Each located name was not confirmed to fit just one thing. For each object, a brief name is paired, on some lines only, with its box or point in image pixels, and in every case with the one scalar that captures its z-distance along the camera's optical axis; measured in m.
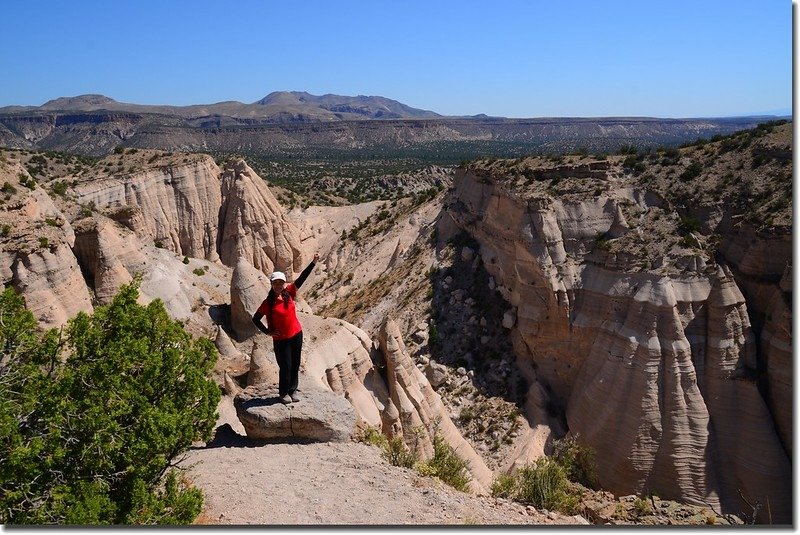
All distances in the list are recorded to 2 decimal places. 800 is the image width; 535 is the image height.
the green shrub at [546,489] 11.14
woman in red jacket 9.84
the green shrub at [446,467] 11.16
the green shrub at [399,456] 10.99
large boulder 10.81
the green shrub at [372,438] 11.79
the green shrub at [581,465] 19.95
